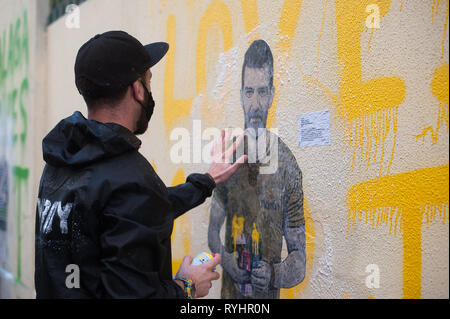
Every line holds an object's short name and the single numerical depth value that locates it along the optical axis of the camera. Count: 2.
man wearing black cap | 1.30
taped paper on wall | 1.73
